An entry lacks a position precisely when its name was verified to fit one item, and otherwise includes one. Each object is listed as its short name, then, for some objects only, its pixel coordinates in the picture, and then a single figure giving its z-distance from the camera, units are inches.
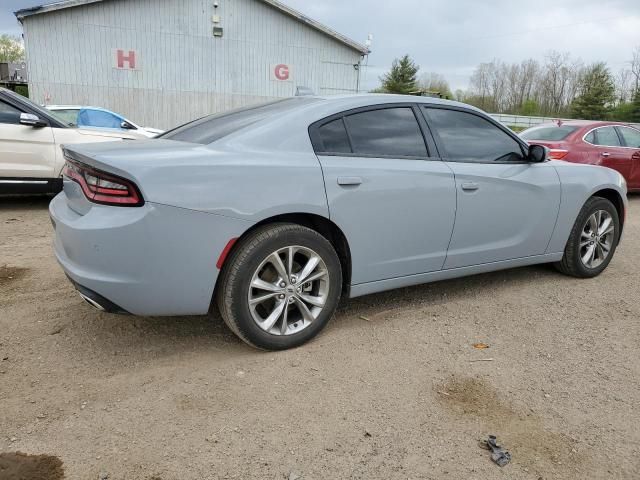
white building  732.0
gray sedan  103.5
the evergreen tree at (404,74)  2098.9
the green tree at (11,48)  2573.8
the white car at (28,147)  265.4
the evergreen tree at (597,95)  1941.4
